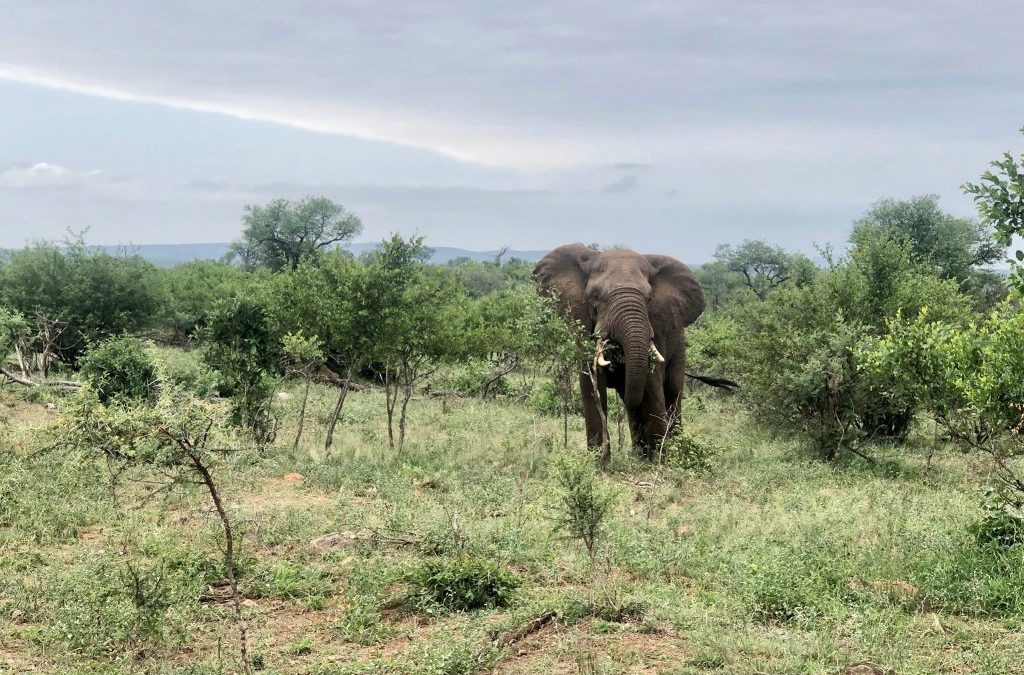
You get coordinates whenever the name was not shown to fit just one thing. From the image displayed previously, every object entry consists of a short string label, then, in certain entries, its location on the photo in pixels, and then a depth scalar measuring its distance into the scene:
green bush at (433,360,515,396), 27.05
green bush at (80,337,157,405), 18.11
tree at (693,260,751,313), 60.97
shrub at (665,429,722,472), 13.70
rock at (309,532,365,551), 9.50
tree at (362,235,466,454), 15.75
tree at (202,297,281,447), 15.96
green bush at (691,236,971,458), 14.84
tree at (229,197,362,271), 63.16
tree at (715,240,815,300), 61.47
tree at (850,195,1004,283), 35.53
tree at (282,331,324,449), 14.99
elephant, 14.59
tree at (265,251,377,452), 15.60
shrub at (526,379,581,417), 23.45
